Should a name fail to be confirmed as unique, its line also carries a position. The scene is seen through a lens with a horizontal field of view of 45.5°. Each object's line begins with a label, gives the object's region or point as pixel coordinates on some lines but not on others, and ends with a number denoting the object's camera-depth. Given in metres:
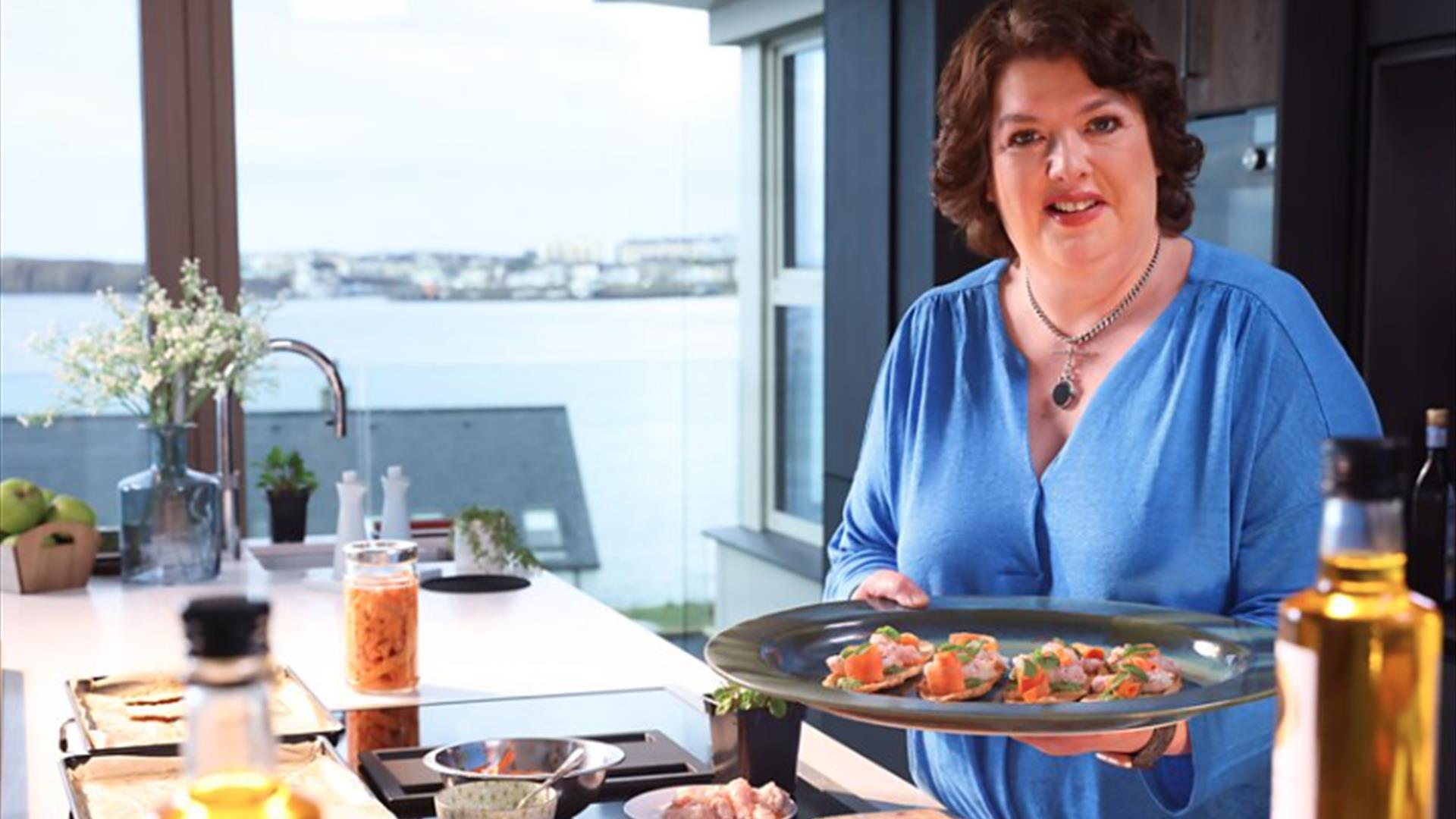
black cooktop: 1.68
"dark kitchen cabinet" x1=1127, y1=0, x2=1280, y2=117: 3.65
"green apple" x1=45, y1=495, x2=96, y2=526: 3.18
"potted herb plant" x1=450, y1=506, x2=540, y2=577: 3.19
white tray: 3.49
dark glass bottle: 3.29
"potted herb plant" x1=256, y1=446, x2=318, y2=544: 3.62
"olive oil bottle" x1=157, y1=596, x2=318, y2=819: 0.59
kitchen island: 1.89
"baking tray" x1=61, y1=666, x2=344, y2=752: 1.84
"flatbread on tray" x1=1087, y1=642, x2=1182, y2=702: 1.58
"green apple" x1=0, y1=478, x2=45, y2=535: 3.13
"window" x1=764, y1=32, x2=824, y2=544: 5.62
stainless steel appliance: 3.64
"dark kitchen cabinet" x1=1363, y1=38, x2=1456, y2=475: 3.50
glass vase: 3.15
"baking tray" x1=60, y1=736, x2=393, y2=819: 1.54
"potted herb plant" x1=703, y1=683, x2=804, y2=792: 1.62
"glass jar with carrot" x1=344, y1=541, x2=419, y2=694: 2.14
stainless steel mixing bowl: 1.62
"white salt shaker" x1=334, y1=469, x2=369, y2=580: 3.09
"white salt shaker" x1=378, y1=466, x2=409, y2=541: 3.16
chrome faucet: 3.26
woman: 1.84
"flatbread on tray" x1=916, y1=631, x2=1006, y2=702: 1.64
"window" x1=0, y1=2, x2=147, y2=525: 4.09
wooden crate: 3.12
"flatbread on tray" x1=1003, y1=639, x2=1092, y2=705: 1.63
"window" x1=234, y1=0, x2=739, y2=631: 4.84
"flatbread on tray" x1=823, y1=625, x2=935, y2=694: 1.66
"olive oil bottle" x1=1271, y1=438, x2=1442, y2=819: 0.68
